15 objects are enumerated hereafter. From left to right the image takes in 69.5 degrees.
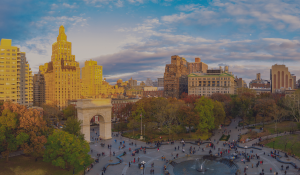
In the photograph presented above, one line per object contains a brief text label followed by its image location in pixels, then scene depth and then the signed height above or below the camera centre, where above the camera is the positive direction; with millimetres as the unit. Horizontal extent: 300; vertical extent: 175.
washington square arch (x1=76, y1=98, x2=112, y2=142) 60375 -6470
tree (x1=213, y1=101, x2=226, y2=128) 74188 -8579
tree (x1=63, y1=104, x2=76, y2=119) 95994 -9459
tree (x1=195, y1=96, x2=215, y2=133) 65594 -7831
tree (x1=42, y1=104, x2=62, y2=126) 92825 -9464
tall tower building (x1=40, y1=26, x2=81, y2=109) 139375 +10159
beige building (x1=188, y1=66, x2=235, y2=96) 145125 +3993
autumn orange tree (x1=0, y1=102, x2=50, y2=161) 41469 -7235
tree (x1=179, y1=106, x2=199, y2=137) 65500 -8372
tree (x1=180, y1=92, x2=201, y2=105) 111962 -5473
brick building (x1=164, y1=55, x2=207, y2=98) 169000 +7850
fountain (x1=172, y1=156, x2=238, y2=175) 43156 -16335
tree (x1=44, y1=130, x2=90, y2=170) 38625 -10959
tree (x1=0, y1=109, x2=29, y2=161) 40919 -8279
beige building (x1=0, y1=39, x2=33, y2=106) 95938 +8746
